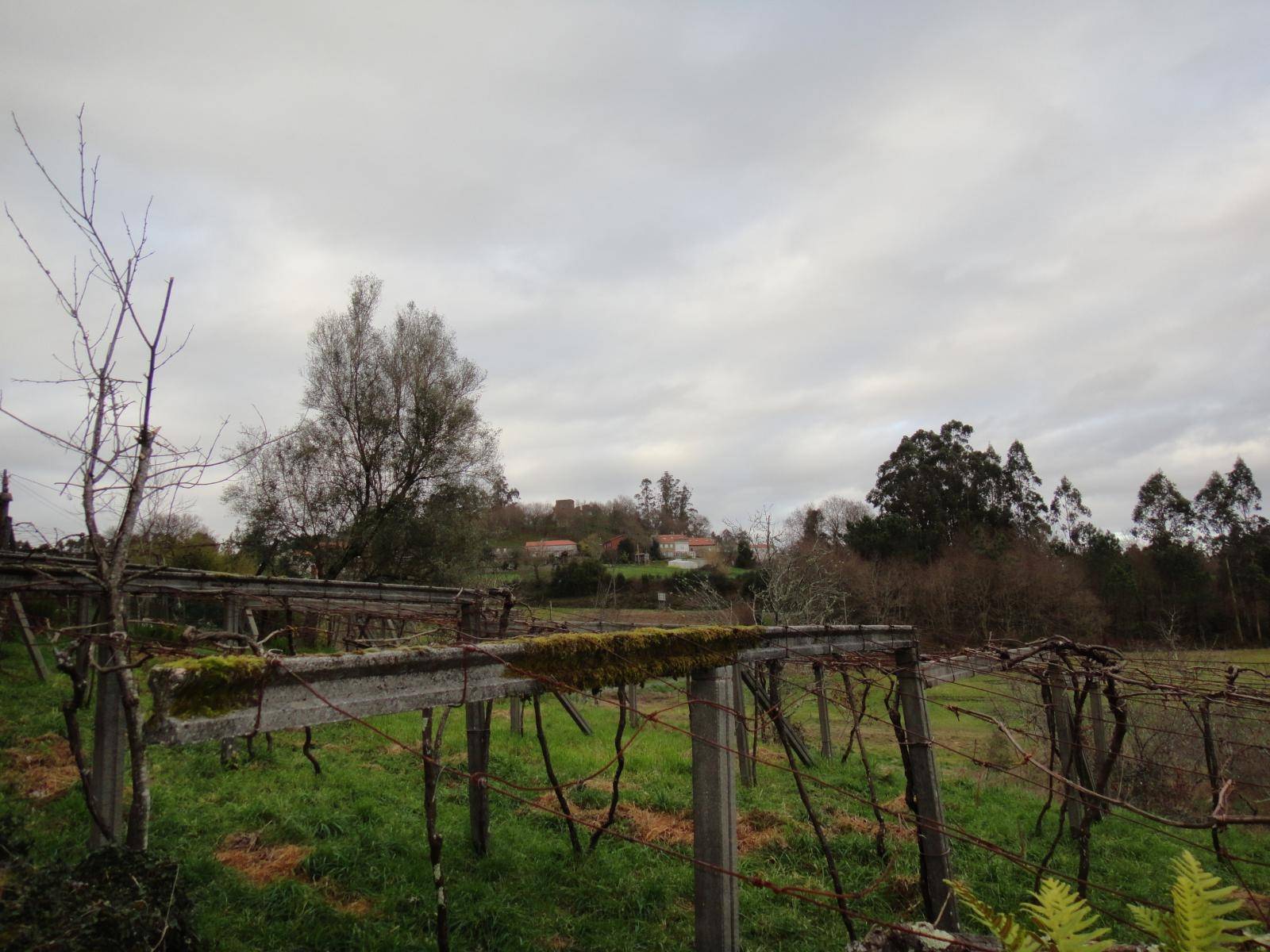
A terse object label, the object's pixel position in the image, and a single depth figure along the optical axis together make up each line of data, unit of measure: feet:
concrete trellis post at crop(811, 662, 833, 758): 38.04
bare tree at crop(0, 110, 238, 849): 11.45
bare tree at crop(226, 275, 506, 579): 64.80
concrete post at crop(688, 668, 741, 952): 10.93
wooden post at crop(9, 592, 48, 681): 35.29
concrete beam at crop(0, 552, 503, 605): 14.90
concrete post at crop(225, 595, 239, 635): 24.88
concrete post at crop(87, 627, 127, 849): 15.08
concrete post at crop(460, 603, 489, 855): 19.17
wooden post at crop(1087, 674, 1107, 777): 27.15
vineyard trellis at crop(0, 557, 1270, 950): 7.34
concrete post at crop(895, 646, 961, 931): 16.19
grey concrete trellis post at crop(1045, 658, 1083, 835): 21.36
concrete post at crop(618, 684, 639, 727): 36.24
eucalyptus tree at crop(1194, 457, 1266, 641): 113.91
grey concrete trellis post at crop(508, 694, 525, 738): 34.68
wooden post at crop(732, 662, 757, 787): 25.55
